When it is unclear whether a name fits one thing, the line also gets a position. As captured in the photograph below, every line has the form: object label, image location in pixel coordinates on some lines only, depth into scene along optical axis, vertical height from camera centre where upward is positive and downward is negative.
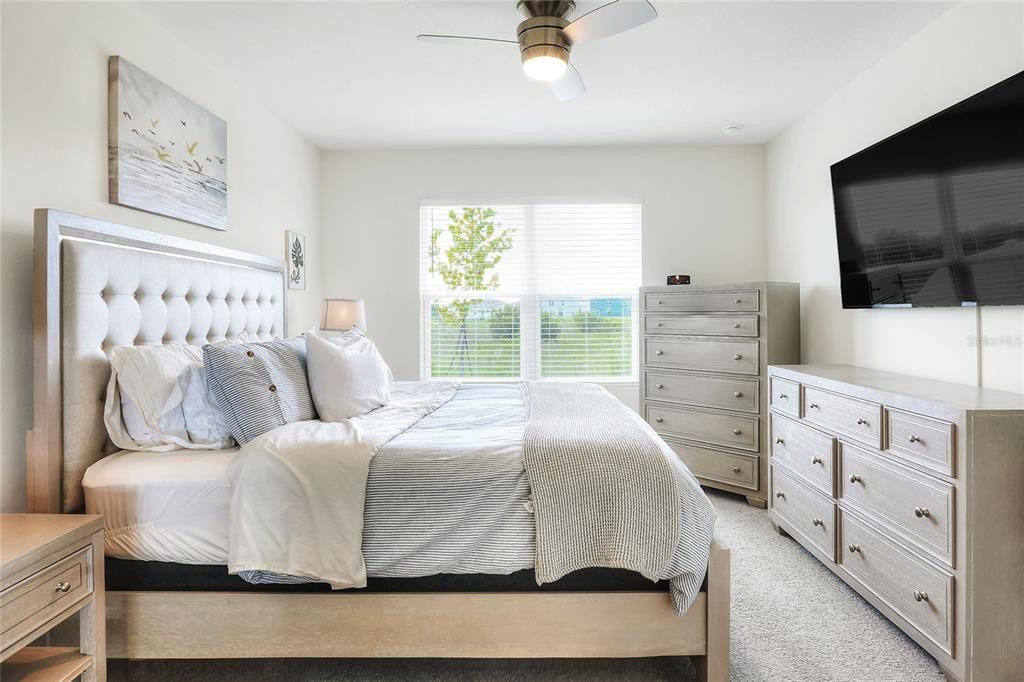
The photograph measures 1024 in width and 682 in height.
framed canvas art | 2.25 +0.84
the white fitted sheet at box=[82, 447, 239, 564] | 1.75 -0.53
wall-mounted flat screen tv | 2.04 +0.53
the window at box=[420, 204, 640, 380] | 4.51 +0.39
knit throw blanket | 1.65 -0.52
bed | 1.71 -0.78
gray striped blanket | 1.67 -0.54
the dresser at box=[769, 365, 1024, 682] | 1.73 -0.60
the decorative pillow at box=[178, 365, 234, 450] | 2.02 -0.26
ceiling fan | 2.15 +1.18
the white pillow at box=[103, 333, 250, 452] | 1.95 -0.22
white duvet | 1.67 -0.50
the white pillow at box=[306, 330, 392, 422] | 2.31 -0.17
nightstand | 1.33 -0.62
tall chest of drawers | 3.56 -0.19
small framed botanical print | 3.87 +0.57
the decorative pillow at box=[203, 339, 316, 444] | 1.98 -0.17
